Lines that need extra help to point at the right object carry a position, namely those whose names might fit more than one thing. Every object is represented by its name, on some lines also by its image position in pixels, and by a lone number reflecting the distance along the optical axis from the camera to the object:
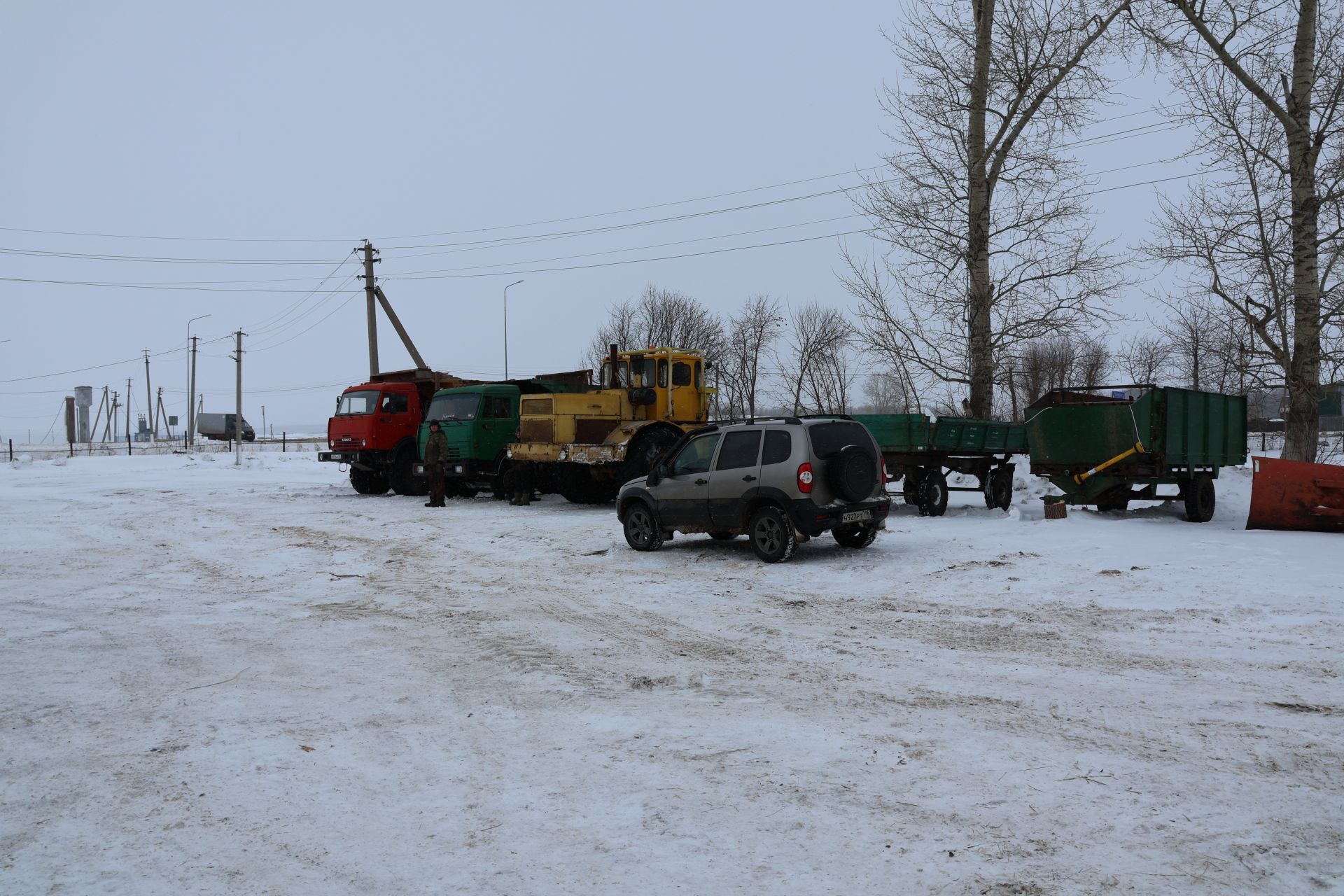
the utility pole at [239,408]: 43.84
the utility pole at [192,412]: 65.12
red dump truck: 24.92
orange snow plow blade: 13.06
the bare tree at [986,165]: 19.75
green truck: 22.89
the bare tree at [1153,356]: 58.34
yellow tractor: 19.53
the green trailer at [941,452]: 15.90
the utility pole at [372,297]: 38.75
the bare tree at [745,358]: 60.75
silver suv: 11.59
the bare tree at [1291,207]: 17.11
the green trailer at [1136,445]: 14.73
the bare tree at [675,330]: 61.06
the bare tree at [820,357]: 58.34
